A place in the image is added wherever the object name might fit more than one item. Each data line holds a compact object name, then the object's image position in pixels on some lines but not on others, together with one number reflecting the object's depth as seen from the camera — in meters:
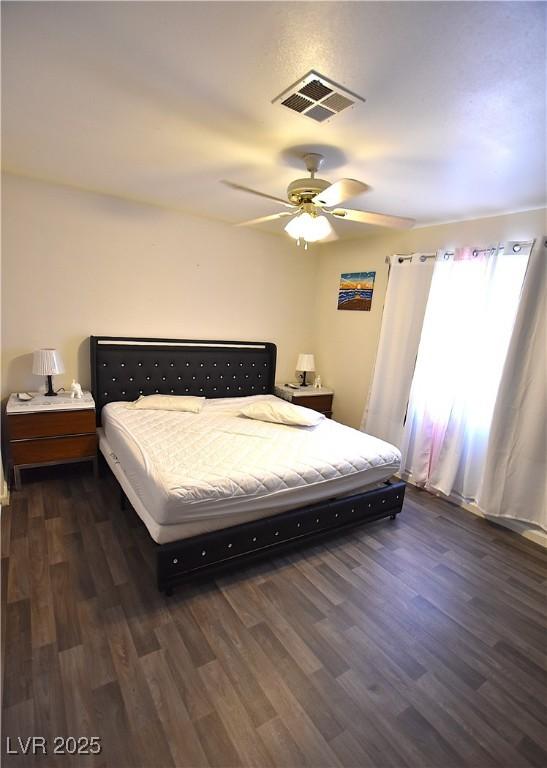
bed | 1.93
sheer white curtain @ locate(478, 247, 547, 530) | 2.61
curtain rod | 2.66
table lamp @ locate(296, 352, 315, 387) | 4.35
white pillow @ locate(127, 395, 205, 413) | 3.26
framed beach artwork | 3.95
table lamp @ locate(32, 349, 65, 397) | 2.90
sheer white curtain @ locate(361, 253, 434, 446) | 3.40
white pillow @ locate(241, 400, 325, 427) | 3.14
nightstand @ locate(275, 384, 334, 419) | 4.14
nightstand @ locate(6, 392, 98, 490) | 2.77
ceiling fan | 2.06
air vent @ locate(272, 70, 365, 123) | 1.43
